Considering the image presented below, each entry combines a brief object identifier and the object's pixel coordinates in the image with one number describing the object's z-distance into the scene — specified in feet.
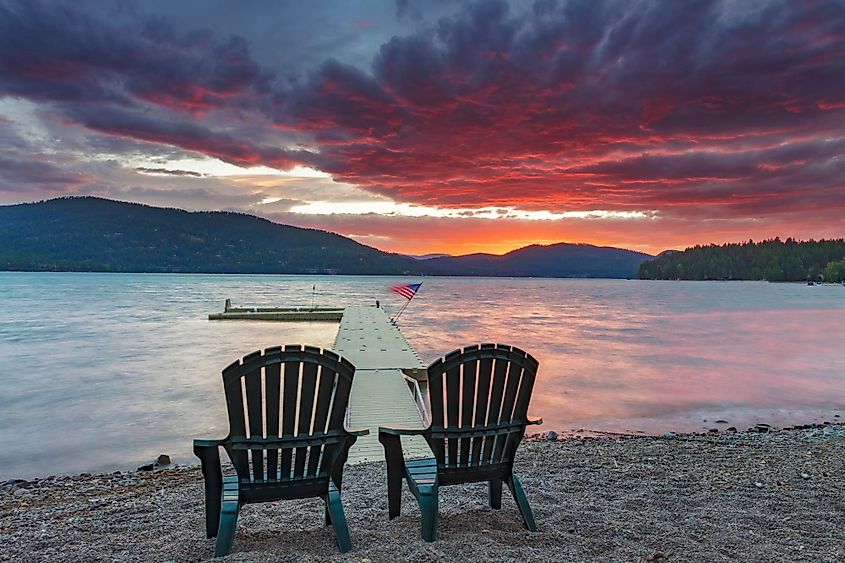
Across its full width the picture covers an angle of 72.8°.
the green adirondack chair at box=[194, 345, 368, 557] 10.39
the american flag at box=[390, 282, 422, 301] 67.34
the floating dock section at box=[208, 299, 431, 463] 21.94
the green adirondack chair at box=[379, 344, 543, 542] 11.53
